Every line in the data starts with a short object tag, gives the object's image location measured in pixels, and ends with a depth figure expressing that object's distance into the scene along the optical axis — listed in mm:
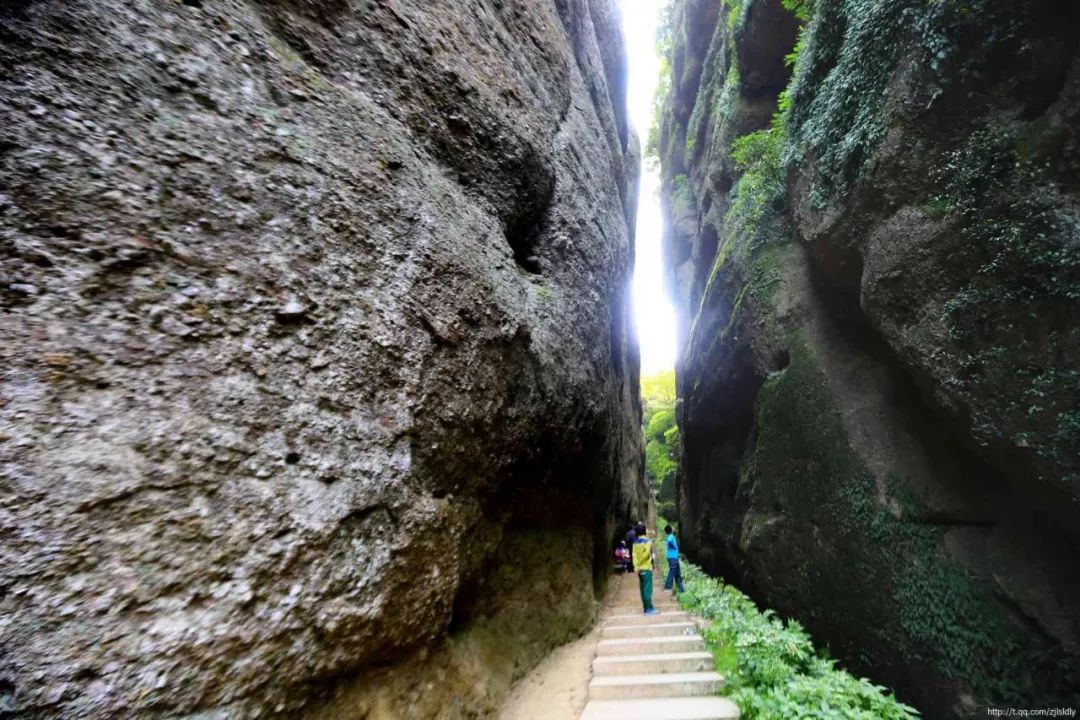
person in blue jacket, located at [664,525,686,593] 10279
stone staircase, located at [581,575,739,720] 4547
